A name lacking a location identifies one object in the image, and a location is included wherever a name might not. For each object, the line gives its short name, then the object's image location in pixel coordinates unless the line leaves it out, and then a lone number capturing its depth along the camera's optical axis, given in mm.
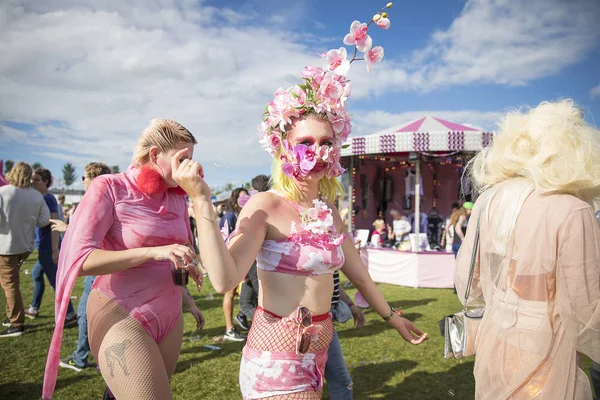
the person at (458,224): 7762
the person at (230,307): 5000
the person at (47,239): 5301
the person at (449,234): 8625
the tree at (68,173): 83875
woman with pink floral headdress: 1456
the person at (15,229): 4750
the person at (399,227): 10953
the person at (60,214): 5731
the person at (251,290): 4301
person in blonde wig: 1526
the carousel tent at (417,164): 8602
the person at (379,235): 10008
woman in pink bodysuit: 1674
